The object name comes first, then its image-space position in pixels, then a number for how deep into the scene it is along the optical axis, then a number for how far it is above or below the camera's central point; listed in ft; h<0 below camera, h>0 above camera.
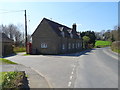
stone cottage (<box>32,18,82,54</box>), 85.51 +3.66
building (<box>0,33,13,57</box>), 80.04 -1.58
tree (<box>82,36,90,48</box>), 175.57 +5.63
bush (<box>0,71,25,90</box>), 16.21 -5.26
